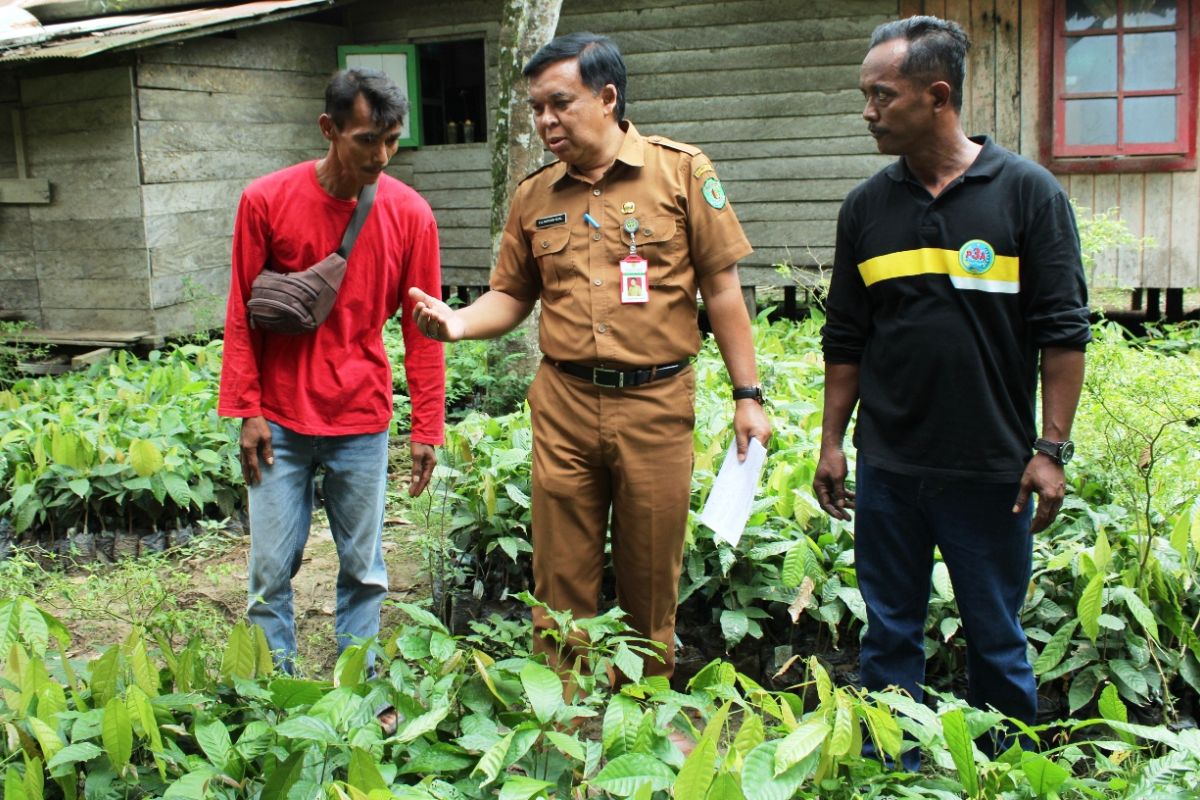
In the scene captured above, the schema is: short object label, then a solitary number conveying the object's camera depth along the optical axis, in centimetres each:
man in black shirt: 283
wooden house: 968
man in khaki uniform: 328
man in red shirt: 346
